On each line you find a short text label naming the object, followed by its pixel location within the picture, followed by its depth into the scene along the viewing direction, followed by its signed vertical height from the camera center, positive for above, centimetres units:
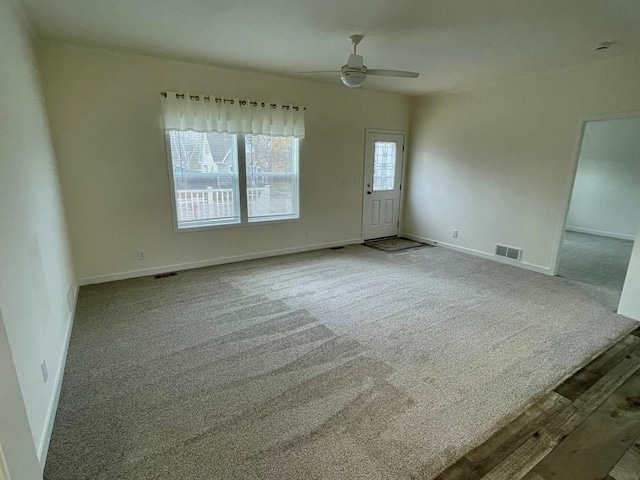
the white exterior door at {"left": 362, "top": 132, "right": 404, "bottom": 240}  584 -32
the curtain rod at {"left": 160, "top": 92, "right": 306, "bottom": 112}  394 +80
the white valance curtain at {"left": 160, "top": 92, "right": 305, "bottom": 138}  393 +62
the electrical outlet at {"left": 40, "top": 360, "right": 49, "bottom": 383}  182 -119
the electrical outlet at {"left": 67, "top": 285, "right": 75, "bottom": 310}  300 -128
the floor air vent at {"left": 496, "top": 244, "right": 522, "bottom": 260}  475 -123
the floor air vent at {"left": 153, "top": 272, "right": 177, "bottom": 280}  416 -144
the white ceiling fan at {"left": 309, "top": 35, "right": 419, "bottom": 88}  300 +88
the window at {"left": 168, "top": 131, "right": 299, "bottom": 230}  424 -21
